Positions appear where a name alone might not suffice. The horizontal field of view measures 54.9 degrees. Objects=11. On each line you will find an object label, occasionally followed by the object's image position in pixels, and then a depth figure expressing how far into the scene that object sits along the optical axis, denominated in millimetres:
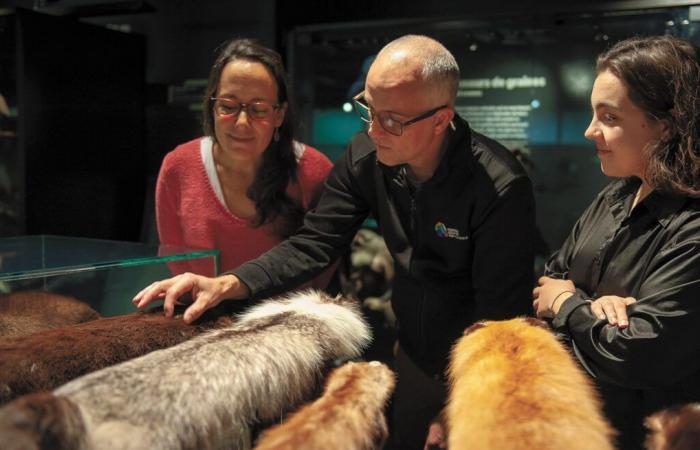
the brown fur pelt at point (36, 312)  1438
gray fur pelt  992
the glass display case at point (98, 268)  1494
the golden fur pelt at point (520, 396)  1007
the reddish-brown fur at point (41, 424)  927
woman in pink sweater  2162
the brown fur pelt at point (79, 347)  1143
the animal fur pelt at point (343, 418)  1053
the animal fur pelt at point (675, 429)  1158
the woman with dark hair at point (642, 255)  1338
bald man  1785
